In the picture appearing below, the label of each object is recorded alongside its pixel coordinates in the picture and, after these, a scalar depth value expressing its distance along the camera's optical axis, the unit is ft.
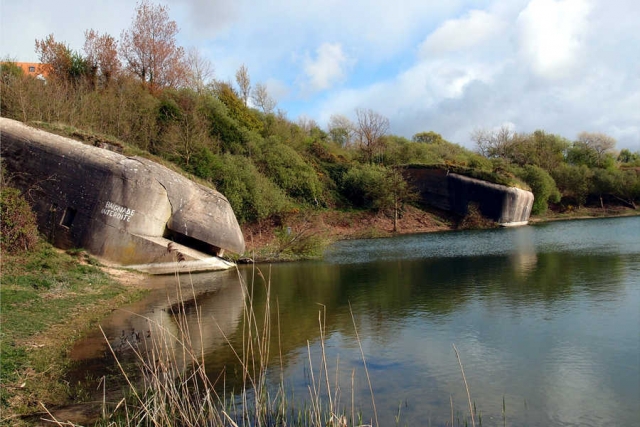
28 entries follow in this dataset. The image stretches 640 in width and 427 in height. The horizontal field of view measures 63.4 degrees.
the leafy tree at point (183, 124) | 115.75
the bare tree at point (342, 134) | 258.16
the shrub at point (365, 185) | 163.12
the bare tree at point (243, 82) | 200.95
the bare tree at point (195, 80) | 159.02
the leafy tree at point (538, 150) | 220.02
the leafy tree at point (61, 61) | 125.80
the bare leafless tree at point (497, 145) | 238.89
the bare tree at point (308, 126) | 242.78
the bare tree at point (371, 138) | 206.39
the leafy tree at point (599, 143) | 252.42
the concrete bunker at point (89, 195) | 65.92
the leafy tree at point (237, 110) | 160.04
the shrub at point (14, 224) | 58.59
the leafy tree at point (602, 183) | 195.99
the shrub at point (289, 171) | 149.69
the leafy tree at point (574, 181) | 197.47
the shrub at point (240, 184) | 114.93
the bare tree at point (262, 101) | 198.58
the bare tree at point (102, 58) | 130.41
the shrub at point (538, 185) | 183.11
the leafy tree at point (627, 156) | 300.20
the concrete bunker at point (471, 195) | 162.50
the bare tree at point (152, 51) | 141.79
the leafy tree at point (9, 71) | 92.38
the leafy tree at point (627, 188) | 195.93
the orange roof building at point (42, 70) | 126.06
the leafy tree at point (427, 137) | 306.72
